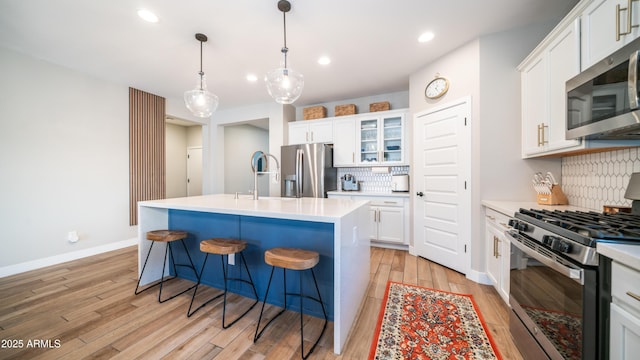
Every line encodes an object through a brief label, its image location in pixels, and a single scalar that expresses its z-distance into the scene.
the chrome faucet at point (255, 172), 2.35
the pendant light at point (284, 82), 2.23
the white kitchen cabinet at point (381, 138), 3.86
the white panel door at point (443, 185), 2.64
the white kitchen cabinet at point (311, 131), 4.39
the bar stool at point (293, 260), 1.49
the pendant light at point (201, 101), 2.68
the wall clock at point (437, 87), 2.89
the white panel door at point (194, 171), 6.87
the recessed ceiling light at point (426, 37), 2.50
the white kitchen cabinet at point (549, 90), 1.64
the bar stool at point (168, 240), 2.16
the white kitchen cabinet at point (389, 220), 3.57
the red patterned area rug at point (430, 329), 1.49
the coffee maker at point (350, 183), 4.36
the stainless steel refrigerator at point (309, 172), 4.14
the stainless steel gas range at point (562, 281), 0.93
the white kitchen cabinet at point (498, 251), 1.93
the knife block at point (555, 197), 2.03
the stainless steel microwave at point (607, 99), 1.08
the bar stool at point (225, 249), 1.81
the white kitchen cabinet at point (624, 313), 0.78
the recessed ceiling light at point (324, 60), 3.02
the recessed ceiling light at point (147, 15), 2.13
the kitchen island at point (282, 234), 1.56
